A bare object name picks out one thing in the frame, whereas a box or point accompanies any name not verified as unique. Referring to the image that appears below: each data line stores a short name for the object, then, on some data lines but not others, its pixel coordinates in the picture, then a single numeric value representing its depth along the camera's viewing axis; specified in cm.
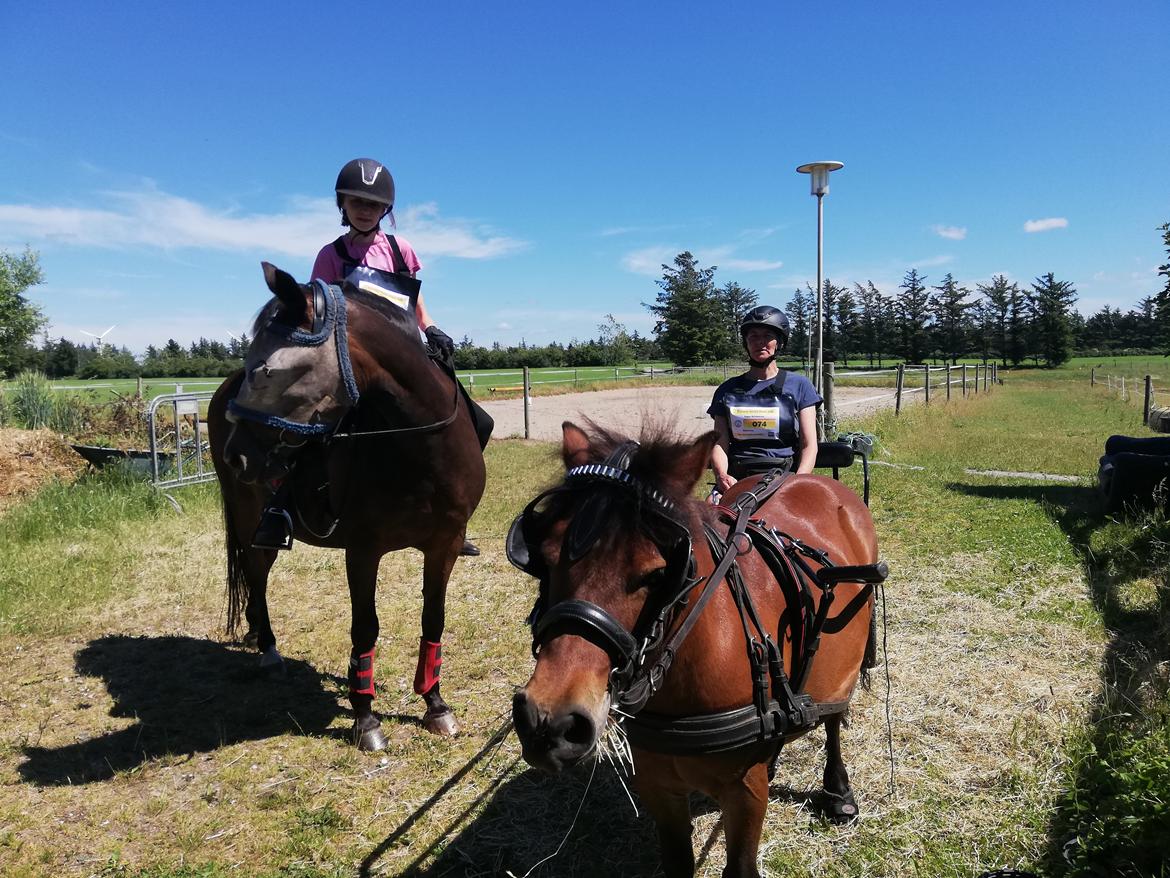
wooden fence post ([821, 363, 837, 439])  1169
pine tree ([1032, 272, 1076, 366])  6059
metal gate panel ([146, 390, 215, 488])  873
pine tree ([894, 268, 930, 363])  7000
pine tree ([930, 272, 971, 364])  6912
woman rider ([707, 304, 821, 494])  378
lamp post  1102
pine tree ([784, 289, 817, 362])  6903
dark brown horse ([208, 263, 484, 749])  299
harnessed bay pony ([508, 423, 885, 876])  149
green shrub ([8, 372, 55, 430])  1212
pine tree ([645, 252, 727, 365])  6025
